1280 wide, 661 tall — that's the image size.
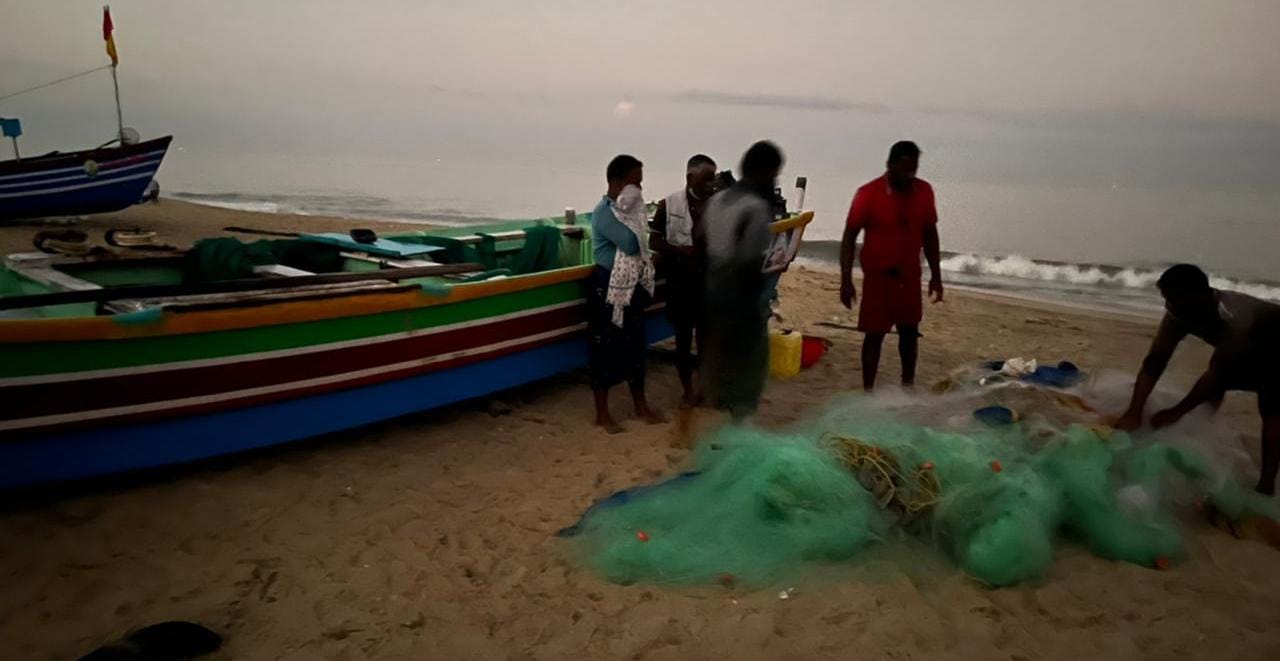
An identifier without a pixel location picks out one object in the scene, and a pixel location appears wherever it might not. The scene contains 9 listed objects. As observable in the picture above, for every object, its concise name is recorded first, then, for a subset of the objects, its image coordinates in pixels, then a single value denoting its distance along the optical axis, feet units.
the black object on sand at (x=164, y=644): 8.38
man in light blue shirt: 15.34
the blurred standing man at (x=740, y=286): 13.20
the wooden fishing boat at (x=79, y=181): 47.26
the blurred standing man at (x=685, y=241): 16.90
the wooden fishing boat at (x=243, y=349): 11.23
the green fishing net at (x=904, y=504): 10.64
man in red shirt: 15.99
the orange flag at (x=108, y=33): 43.65
